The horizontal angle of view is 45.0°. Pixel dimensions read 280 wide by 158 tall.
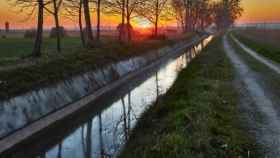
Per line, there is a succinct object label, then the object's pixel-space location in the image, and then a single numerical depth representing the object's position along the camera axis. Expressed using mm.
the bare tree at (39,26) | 21816
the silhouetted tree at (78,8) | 33000
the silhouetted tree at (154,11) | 50381
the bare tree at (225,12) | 142375
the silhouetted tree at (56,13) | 26202
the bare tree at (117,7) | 39719
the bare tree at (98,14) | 33731
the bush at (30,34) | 60878
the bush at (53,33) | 61059
